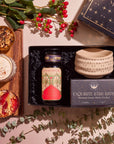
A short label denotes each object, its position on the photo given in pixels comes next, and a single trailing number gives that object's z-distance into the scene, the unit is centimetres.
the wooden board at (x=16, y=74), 82
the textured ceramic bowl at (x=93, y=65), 73
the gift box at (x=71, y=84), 74
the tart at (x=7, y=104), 78
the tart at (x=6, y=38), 80
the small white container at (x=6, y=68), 78
